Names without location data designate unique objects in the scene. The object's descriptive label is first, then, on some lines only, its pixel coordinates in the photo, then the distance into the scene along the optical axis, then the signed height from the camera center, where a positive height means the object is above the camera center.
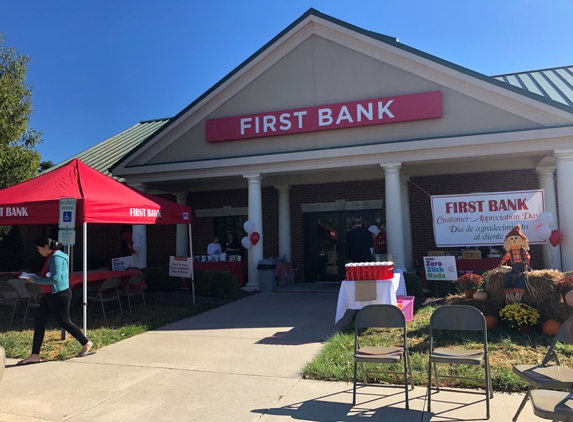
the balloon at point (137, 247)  13.46 +0.00
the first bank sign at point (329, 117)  10.95 +3.26
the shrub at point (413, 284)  9.98 -1.00
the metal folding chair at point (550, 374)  3.55 -1.16
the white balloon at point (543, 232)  8.64 +0.07
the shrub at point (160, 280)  12.41 -0.94
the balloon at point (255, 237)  12.34 +0.18
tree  11.64 +3.47
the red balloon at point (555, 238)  9.23 -0.05
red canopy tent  7.50 +0.84
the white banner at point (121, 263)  11.75 -0.43
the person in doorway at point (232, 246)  14.92 -0.06
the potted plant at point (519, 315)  6.53 -1.16
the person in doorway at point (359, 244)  9.73 -0.07
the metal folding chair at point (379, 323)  4.44 -0.89
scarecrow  6.79 -0.49
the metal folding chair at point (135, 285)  9.27 -0.84
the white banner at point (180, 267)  10.72 -0.51
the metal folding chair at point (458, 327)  4.14 -0.90
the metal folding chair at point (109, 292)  8.55 -0.89
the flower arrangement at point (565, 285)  6.46 -0.72
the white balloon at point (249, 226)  12.34 +0.49
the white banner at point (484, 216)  8.95 +0.44
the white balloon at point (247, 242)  12.41 +0.05
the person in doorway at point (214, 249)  13.87 -0.13
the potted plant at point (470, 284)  7.38 -0.76
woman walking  6.12 -0.69
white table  7.16 -0.89
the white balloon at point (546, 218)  8.73 +0.34
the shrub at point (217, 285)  11.35 -1.03
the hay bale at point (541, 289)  6.61 -0.79
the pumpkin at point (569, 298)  6.09 -0.85
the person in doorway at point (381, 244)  12.91 -0.11
